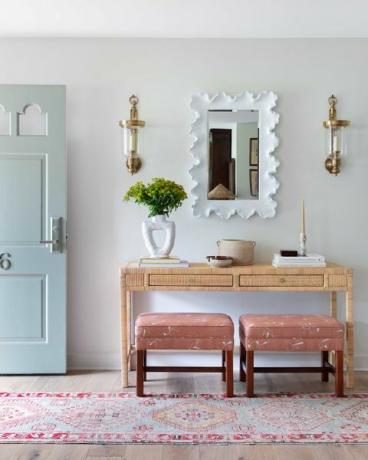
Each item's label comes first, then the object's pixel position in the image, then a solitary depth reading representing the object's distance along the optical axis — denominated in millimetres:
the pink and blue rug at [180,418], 3045
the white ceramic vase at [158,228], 4090
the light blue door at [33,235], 4227
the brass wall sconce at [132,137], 4289
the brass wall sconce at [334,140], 4285
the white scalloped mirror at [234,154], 4371
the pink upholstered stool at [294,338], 3666
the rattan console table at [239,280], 3918
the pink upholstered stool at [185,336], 3645
